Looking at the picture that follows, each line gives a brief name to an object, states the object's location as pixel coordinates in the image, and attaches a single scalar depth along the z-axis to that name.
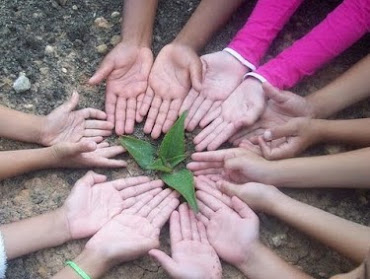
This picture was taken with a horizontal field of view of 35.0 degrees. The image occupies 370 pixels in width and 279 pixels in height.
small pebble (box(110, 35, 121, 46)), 1.51
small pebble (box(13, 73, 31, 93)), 1.41
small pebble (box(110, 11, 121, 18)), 1.55
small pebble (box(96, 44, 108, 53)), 1.50
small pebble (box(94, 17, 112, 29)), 1.53
